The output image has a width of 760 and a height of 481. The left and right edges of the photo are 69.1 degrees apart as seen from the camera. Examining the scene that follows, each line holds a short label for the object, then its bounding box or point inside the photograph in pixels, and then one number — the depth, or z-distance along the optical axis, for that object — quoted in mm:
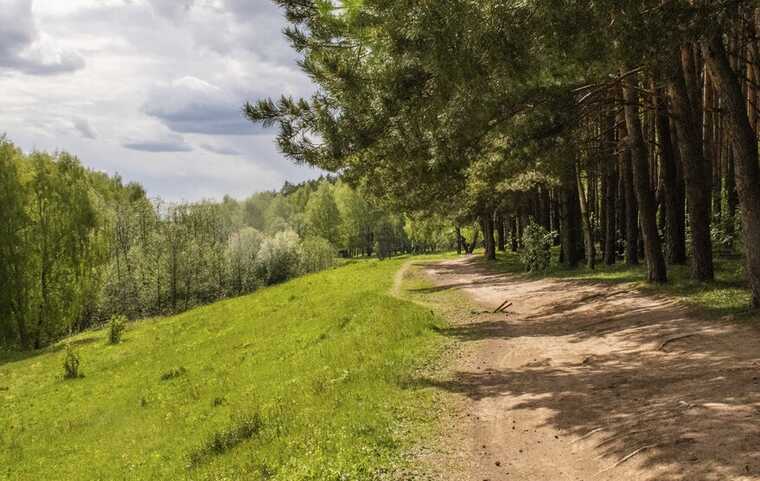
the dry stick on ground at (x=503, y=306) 20031
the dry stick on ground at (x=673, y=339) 11731
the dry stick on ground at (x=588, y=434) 7977
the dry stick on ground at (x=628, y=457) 6902
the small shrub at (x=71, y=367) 23125
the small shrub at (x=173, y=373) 19031
